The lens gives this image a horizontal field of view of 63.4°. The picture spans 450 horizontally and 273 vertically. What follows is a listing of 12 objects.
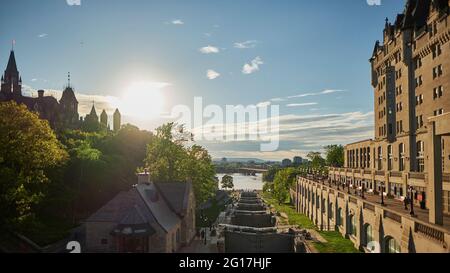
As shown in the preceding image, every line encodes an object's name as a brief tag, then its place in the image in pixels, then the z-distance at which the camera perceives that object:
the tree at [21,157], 28.20
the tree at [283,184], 107.14
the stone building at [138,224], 29.64
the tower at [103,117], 158.55
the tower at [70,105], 108.12
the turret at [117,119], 160.88
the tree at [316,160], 133.07
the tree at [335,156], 125.16
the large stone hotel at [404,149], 21.52
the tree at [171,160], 52.31
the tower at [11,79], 83.81
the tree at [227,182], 150.25
